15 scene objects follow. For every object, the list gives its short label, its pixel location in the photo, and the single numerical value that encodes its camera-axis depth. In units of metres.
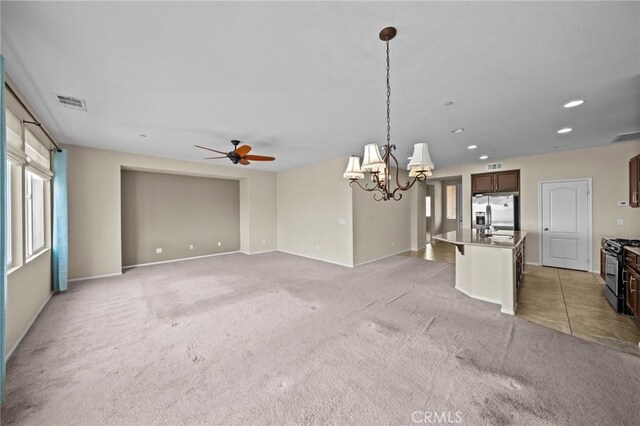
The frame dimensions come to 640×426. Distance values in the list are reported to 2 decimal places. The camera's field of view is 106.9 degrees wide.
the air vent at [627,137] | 3.80
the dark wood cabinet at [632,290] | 2.65
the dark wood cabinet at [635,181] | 3.33
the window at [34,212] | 3.13
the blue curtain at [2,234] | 1.65
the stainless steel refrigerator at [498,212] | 5.68
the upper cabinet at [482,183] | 6.14
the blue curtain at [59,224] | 3.82
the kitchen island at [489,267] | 3.12
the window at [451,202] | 9.66
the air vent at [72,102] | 2.66
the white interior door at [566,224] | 4.92
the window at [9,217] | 2.41
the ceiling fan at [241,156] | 3.63
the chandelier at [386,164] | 2.53
